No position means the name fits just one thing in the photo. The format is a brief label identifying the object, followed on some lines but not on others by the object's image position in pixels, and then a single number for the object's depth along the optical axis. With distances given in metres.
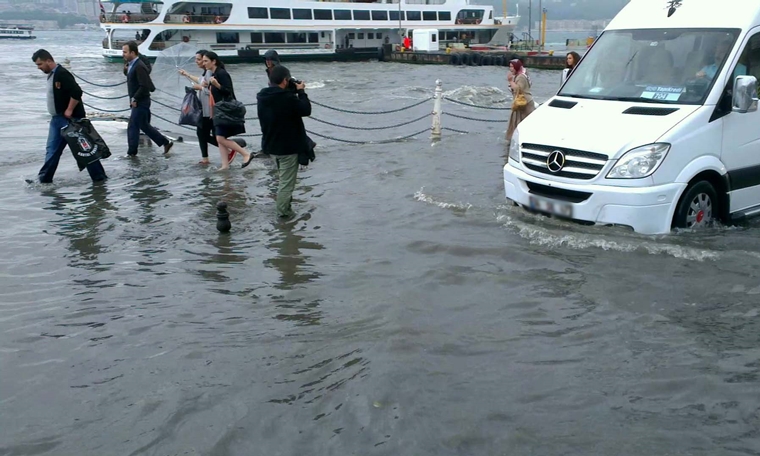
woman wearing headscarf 12.16
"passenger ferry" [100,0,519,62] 51.75
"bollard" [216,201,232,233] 7.39
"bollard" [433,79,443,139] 14.03
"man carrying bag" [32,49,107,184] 9.55
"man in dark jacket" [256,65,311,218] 7.58
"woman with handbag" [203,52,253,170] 10.48
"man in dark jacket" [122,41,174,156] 11.28
